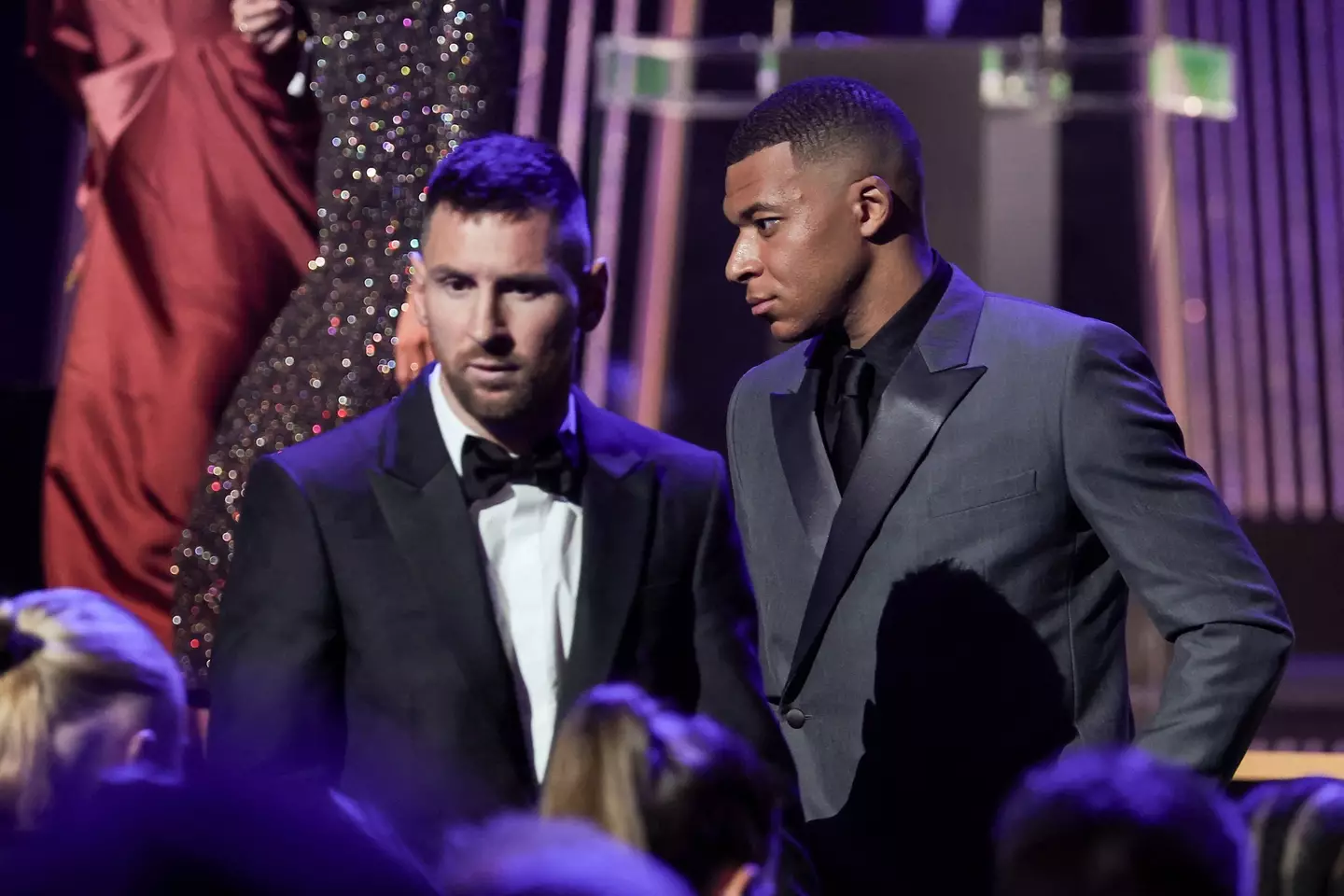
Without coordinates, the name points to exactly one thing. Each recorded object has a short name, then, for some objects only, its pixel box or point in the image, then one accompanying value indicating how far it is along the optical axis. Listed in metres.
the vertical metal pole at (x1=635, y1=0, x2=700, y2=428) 10.87
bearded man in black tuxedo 8.61
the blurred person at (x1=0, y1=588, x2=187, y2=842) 8.60
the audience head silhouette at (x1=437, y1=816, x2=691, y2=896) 7.49
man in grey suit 8.81
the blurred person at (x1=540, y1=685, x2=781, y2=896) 8.43
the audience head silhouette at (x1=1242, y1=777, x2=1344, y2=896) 8.61
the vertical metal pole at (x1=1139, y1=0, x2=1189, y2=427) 10.97
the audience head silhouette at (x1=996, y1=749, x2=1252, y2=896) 8.19
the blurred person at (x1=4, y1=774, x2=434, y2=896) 6.39
